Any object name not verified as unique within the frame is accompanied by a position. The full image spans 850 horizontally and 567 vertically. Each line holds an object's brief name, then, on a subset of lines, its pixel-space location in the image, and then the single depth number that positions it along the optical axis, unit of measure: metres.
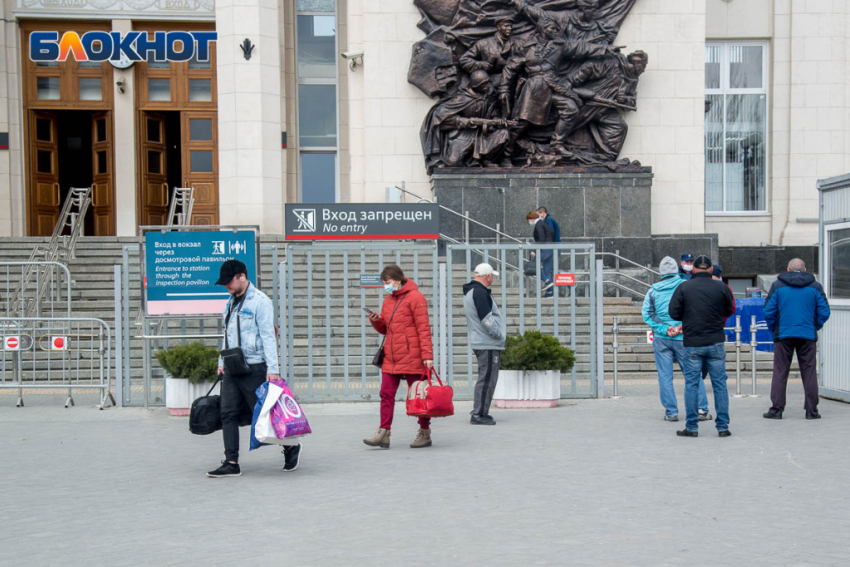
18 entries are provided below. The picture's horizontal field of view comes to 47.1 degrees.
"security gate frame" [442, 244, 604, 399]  13.41
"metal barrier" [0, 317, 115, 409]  13.18
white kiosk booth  12.44
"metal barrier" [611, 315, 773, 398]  13.47
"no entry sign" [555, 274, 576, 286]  13.20
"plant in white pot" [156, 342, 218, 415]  11.98
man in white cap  11.00
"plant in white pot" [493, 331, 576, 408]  12.41
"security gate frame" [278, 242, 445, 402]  12.98
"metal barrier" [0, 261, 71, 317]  16.14
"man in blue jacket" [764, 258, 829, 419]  11.15
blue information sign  12.42
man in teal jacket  11.03
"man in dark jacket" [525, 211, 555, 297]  18.33
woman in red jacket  9.41
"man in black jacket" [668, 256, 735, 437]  9.91
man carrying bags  8.25
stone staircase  13.95
